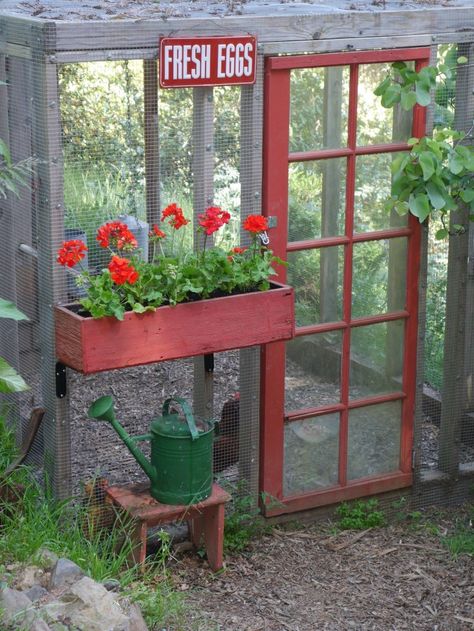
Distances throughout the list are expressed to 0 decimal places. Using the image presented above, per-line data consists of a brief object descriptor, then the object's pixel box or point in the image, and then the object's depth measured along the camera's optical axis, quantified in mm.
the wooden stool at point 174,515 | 4629
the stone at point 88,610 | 3822
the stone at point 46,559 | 4219
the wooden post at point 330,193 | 4977
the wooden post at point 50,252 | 4316
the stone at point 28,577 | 4098
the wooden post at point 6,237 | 4975
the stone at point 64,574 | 4098
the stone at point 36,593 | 3985
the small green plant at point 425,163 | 4895
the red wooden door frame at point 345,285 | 4844
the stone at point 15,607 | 3758
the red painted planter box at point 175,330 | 4246
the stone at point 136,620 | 3996
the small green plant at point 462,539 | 5242
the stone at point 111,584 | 4234
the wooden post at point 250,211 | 4783
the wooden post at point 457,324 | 5309
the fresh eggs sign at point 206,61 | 4488
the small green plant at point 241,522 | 5113
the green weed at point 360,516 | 5414
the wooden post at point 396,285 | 5215
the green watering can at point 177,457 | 4629
